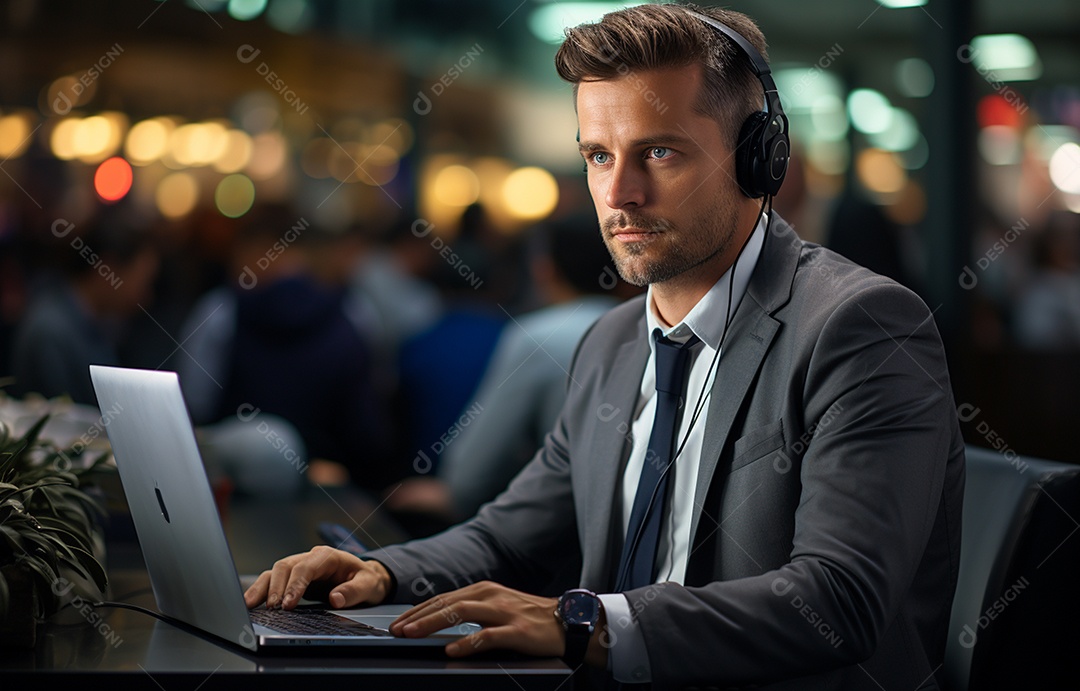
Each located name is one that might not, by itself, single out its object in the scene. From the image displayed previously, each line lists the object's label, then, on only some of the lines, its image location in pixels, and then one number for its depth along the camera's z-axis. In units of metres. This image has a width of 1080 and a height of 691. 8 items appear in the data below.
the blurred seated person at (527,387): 2.74
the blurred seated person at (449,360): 3.51
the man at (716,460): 1.06
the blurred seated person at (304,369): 3.53
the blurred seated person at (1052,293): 5.50
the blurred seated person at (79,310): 3.45
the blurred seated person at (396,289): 6.21
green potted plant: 1.04
